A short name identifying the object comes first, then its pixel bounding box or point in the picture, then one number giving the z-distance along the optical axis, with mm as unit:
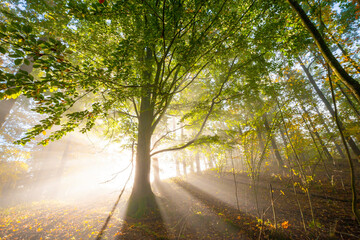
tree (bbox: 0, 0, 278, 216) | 1714
